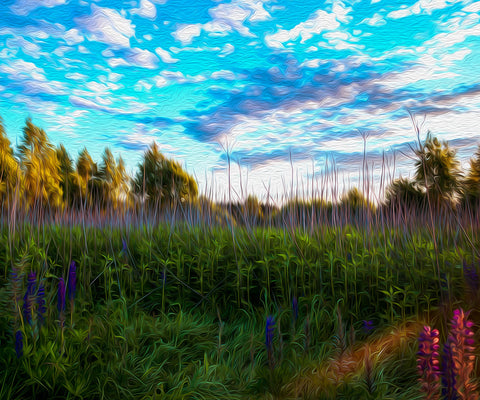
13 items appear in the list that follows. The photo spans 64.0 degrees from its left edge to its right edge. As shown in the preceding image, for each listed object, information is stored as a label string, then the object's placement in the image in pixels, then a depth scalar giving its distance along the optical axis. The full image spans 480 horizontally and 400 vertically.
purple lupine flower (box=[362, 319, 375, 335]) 3.13
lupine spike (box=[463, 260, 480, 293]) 3.33
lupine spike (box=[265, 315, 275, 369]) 2.52
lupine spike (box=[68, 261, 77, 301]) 2.80
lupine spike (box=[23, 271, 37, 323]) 2.63
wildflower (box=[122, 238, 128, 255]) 4.02
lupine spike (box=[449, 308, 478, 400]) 1.61
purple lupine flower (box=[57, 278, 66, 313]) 2.56
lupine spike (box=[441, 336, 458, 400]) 1.70
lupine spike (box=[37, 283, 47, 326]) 2.77
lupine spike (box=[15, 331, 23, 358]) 2.49
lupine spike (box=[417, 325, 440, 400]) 1.69
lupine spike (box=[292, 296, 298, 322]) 3.16
